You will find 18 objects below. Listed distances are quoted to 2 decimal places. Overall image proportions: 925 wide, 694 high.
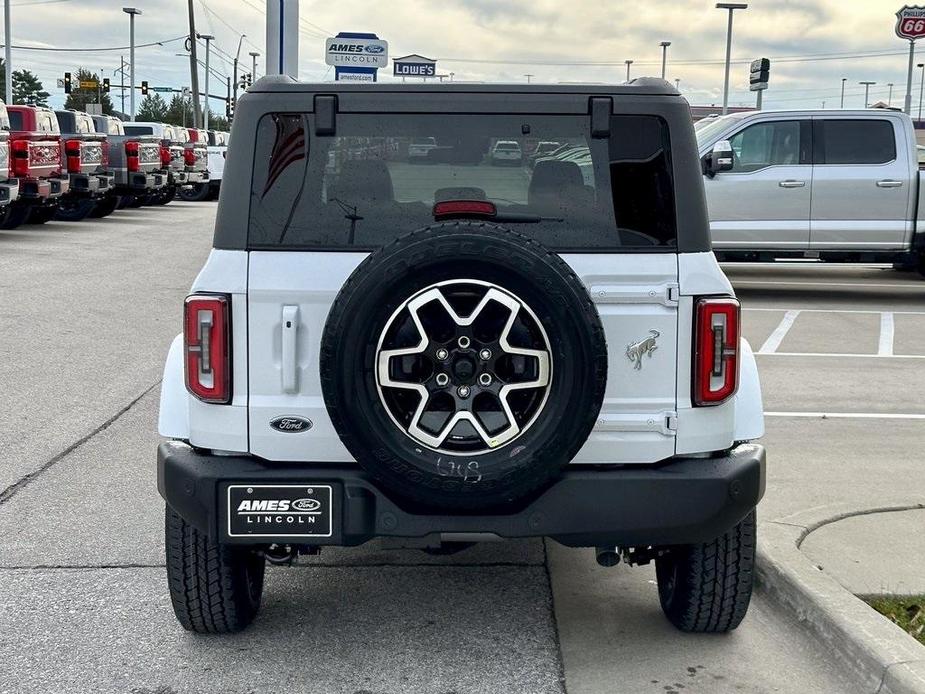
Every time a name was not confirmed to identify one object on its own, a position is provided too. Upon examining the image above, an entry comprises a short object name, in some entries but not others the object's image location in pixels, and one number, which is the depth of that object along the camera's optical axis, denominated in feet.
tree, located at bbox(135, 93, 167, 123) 450.05
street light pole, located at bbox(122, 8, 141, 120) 258.86
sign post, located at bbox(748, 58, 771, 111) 101.17
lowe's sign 95.91
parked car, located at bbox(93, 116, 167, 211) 91.66
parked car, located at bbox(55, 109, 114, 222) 77.51
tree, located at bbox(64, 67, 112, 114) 378.44
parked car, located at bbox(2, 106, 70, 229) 67.31
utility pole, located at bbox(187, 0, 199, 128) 204.33
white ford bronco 11.73
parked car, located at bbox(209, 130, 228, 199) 126.41
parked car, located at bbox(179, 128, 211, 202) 116.06
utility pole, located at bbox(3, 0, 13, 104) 162.98
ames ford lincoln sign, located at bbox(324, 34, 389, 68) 82.89
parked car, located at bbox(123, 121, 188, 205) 101.81
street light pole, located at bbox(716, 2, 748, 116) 151.53
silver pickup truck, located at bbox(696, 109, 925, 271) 47.42
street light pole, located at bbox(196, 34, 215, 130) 276.37
